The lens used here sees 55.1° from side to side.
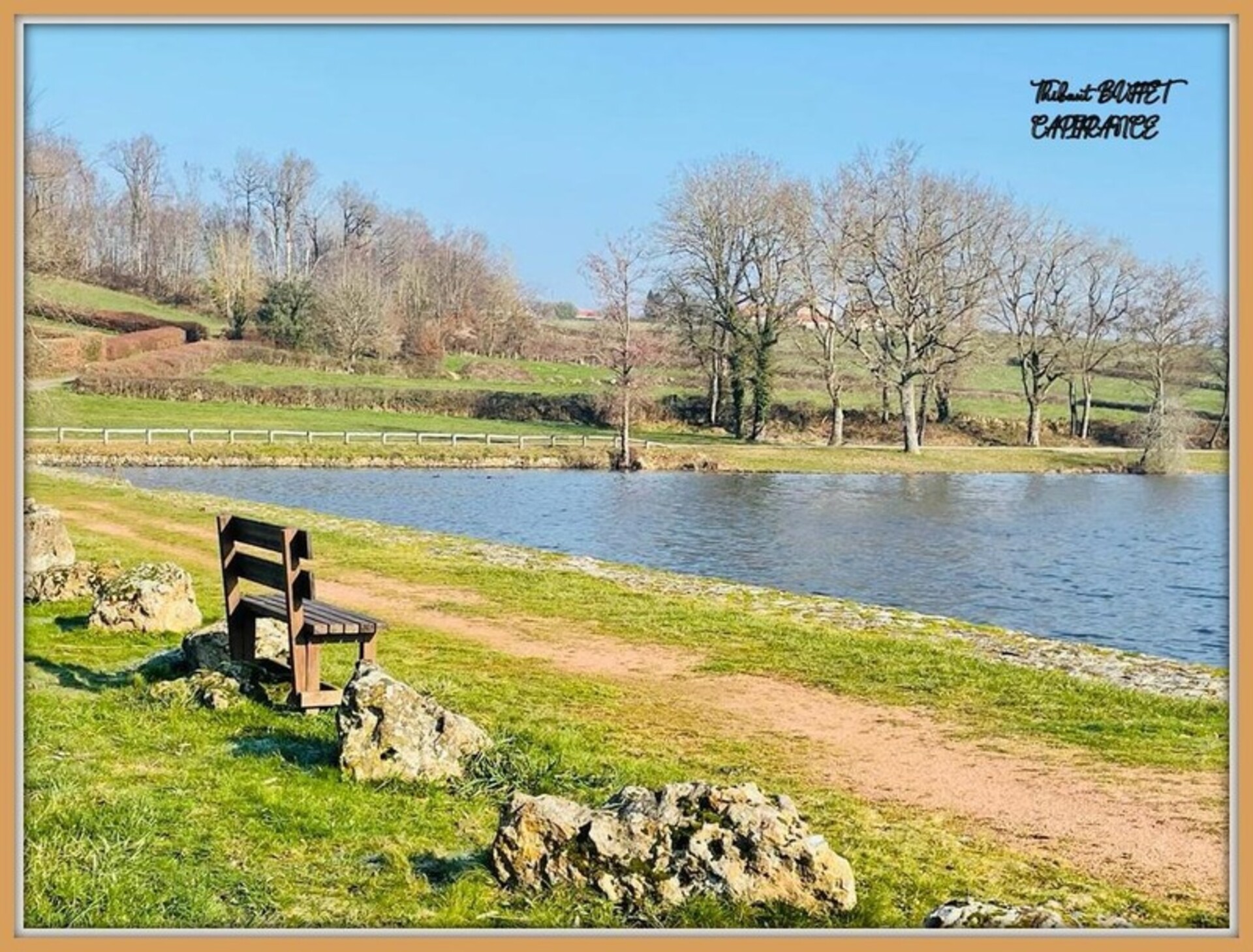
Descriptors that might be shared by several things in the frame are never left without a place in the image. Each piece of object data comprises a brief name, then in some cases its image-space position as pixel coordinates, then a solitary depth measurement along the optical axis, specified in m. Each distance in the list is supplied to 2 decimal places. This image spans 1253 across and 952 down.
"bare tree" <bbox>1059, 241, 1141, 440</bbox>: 51.38
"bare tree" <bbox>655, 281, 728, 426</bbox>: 66.56
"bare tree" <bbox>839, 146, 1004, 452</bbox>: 53.78
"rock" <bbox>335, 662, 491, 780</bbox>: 7.48
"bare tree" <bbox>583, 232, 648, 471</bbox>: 53.25
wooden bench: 9.07
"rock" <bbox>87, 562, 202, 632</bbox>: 12.12
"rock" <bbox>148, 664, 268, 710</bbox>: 9.00
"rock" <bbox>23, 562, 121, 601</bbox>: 13.52
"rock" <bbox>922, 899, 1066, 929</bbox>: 5.04
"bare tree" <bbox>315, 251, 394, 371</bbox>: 66.06
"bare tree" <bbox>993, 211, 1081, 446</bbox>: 54.12
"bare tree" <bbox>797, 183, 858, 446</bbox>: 59.03
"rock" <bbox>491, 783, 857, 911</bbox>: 5.48
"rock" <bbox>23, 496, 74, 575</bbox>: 14.58
